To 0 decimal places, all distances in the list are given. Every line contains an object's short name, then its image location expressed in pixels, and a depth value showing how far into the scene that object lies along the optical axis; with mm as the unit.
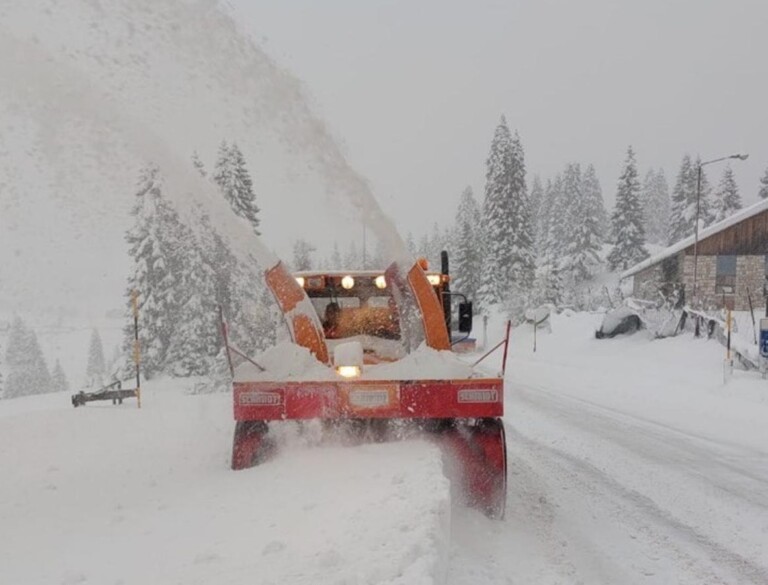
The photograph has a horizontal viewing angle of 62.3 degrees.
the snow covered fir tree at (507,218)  43031
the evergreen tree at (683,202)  62844
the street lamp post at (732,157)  20953
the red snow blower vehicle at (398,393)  4969
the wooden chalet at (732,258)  36188
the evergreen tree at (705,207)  64881
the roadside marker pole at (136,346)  11671
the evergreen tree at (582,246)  59281
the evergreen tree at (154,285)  27812
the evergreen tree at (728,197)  62250
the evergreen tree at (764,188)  66412
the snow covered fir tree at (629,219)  56375
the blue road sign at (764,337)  11891
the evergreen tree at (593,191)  81944
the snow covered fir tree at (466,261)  49500
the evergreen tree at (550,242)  41750
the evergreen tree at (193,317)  27938
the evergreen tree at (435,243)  77081
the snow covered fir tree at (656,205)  98188
